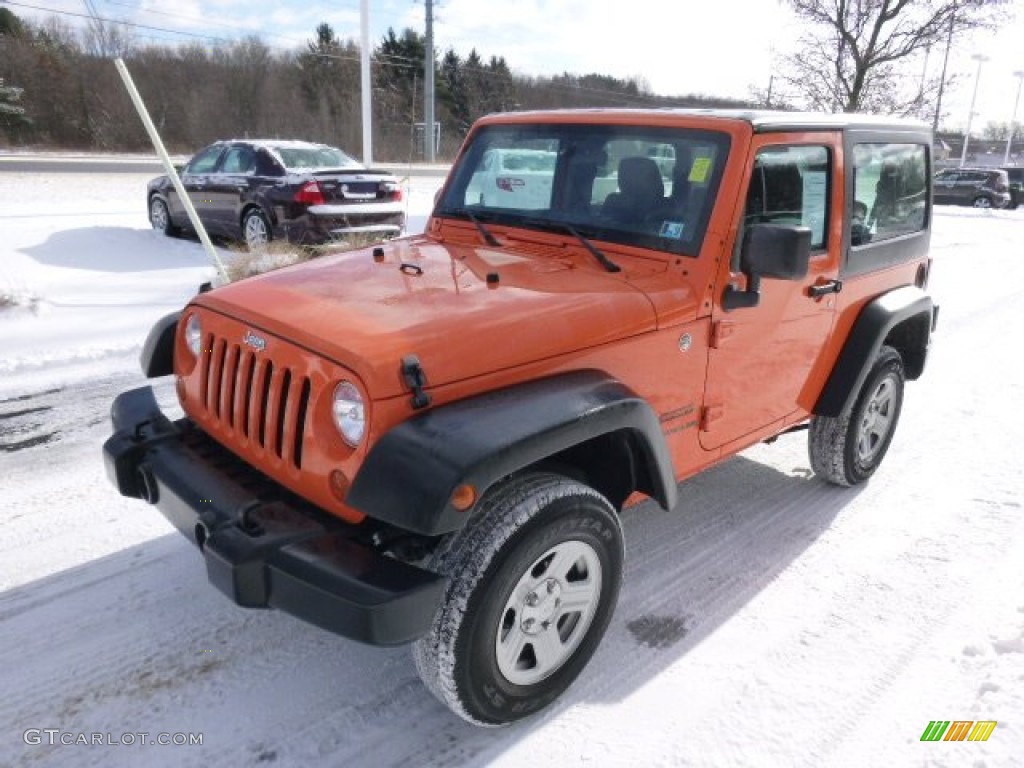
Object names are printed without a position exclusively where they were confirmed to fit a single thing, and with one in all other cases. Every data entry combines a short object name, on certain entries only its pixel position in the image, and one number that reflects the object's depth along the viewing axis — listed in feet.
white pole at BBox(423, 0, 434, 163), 84.92
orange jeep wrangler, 6.90
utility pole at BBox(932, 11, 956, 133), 59.32
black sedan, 30.71
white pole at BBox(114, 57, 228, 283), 17.38
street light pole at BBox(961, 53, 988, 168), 154.67
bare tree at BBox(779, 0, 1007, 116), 52.90
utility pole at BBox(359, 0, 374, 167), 43.06
